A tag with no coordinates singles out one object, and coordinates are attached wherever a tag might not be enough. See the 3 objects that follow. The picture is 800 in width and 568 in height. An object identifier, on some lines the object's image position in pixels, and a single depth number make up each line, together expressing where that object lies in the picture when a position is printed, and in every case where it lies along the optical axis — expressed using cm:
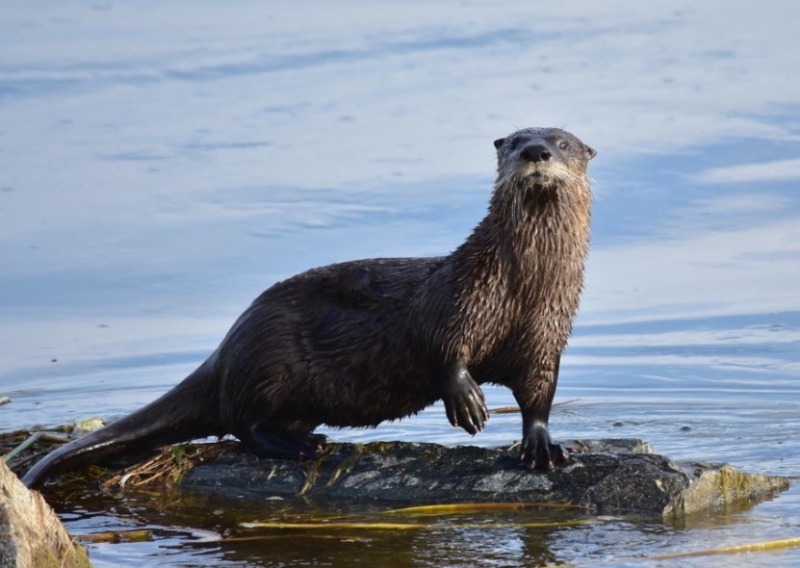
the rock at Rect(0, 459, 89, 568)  981
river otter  1295
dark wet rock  1250
